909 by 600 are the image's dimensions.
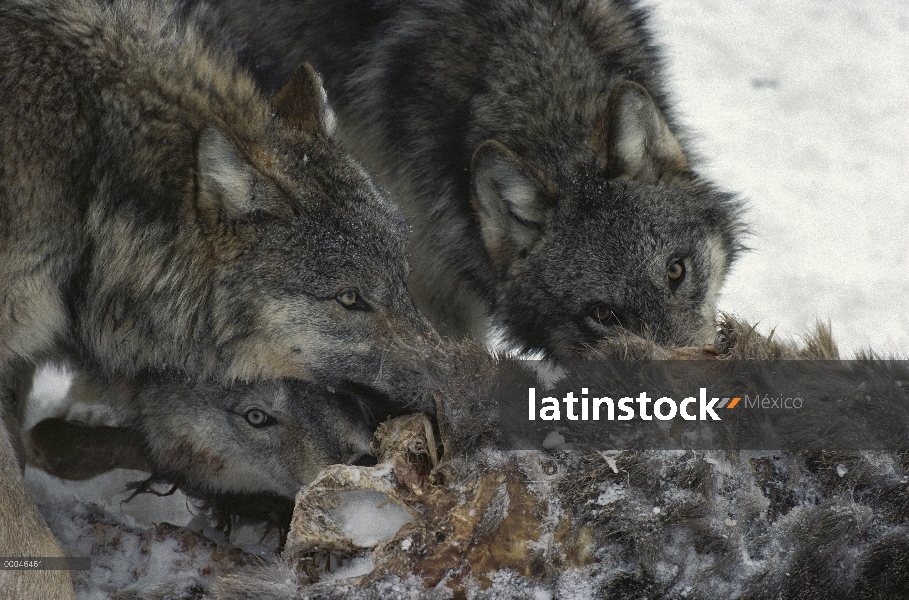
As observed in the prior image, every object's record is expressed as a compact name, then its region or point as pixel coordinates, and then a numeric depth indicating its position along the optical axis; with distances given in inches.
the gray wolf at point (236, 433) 291.1
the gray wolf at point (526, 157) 319.3
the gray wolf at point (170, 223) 252.4
